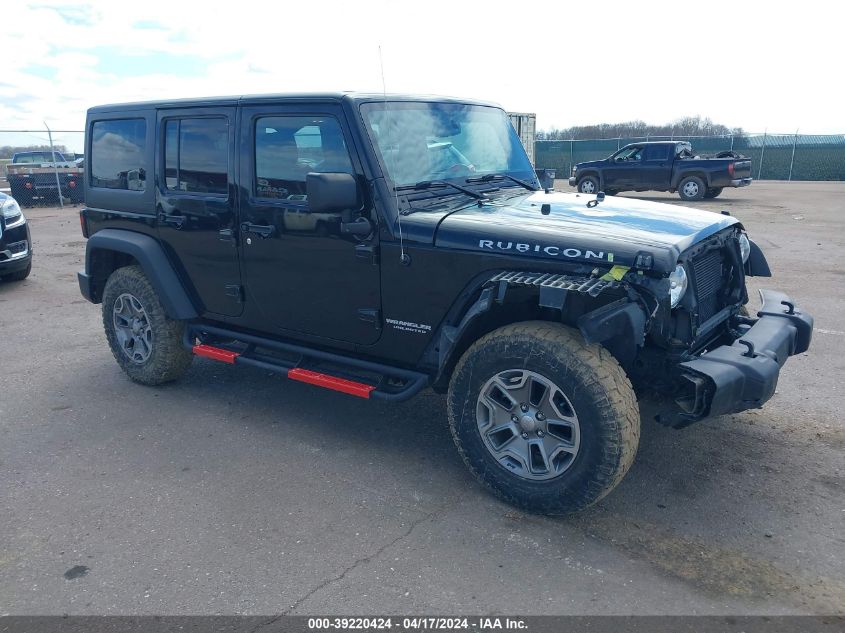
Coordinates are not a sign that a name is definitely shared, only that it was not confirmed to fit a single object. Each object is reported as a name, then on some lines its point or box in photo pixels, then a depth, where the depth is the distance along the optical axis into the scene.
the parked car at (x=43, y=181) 20.19
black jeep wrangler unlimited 3.19
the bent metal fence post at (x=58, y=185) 20.25
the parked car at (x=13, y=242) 8.85
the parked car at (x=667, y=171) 18.25
